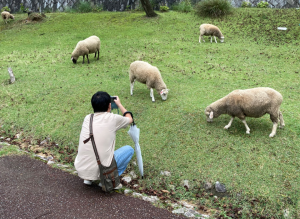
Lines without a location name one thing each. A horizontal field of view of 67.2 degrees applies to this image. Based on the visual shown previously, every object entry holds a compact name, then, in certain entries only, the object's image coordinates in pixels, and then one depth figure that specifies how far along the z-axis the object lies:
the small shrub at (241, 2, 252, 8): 22.08
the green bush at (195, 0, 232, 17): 18.59
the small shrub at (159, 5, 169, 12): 21.65
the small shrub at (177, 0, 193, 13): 20.81
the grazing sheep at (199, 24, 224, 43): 14.75
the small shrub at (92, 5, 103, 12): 24.67
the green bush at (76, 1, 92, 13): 24.30
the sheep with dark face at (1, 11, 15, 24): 20.92
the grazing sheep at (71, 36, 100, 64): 11.98
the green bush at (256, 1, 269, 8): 21.39
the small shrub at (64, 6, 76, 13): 24.81
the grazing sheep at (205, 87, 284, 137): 5.55
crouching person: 3.71
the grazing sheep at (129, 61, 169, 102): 8.05
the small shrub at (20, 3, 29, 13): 25.85
